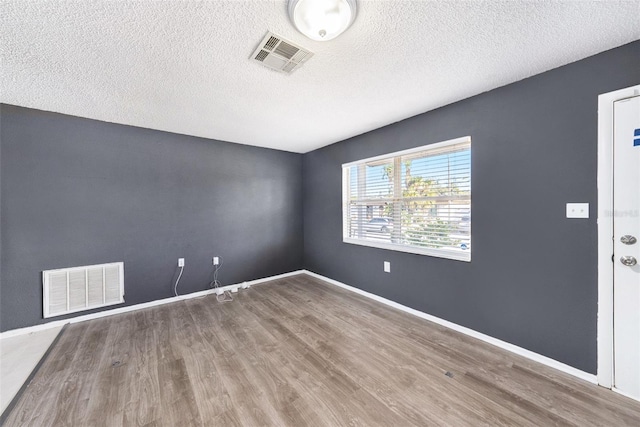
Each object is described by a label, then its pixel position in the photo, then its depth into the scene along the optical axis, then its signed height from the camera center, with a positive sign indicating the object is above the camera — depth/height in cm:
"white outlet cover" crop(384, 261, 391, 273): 318 -76
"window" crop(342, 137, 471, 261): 254 +12
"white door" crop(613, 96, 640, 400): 161 -26
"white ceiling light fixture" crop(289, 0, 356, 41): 130 +112
